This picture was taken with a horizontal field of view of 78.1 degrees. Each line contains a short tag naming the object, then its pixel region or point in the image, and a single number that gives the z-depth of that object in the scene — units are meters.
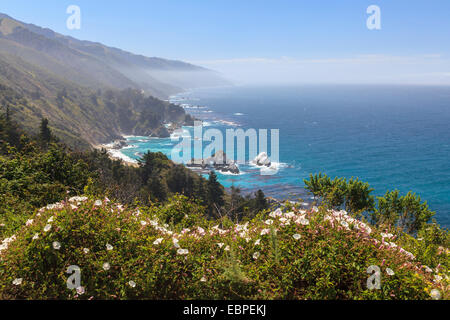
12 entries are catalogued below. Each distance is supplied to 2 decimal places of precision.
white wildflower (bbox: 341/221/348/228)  4.49
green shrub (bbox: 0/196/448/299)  3.94
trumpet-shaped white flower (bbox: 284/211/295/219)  5.00
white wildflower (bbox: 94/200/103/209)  4.77
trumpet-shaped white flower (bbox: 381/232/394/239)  4.70
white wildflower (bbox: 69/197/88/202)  4.89
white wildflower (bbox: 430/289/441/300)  3.58
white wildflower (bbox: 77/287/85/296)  3.81
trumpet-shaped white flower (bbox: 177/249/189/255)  4.34
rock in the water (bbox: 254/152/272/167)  75.00
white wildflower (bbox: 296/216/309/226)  4.60
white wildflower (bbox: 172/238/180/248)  4.48
